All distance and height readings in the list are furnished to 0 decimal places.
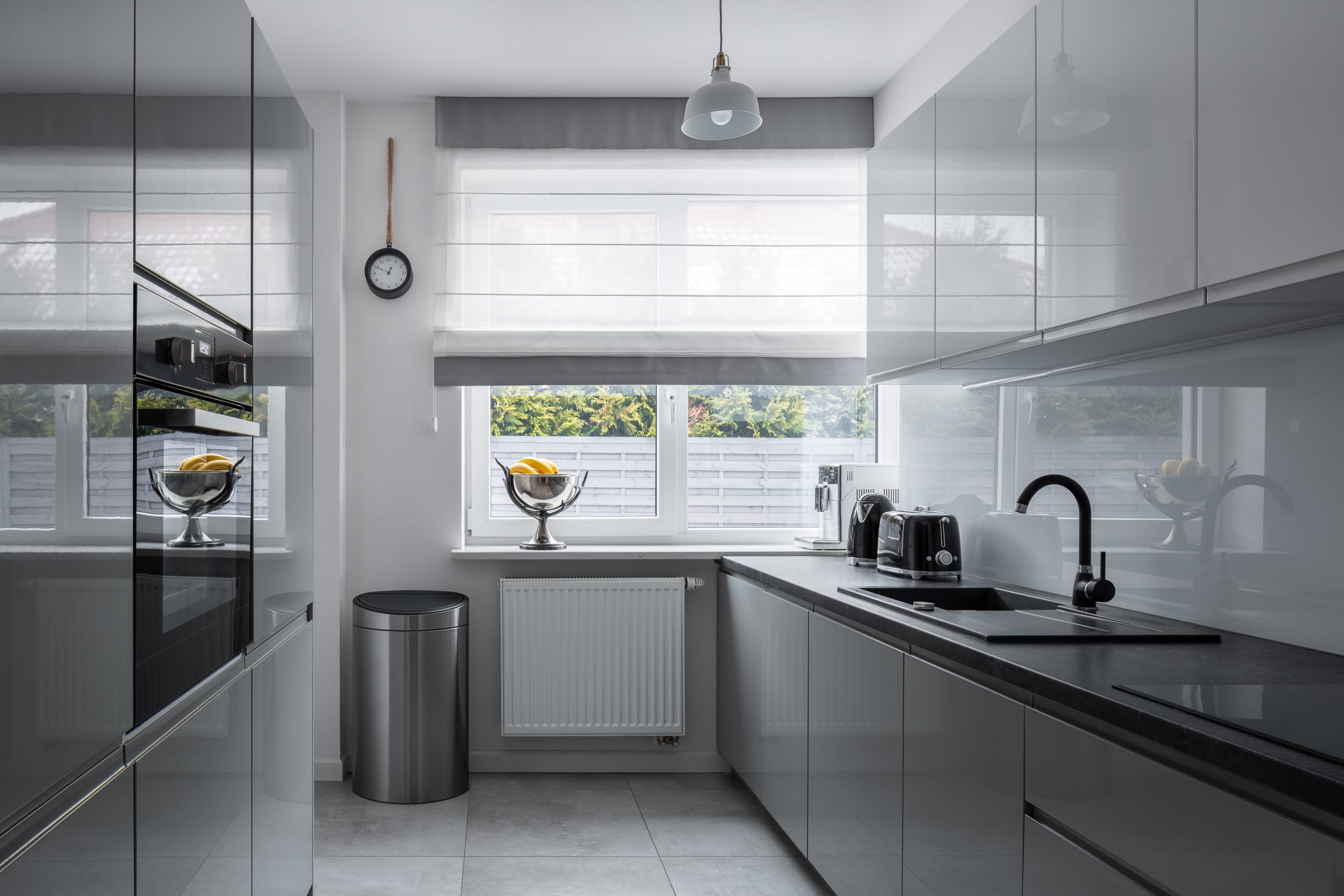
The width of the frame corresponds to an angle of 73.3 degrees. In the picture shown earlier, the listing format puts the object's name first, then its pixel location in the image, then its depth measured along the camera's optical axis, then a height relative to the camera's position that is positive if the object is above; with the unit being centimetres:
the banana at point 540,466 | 349 -8
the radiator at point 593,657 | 341 -80
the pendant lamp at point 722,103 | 249 +96
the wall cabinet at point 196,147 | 128 +48
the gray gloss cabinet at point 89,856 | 98 -49
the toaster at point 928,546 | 263 -29
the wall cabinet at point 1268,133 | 120 +45
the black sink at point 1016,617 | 171 -37
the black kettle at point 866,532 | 303 -28
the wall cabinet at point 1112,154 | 149 +54
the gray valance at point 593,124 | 349 +125
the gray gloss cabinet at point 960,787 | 152 -63
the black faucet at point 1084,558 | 203 -25
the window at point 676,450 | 367 -1
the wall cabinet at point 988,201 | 197 +59
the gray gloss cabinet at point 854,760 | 201 -76
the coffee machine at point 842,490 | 339 -16
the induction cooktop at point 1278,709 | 101 -33
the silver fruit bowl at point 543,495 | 345 -19
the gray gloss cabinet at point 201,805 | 131 -59
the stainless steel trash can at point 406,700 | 313 -89
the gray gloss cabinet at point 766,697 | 260 -81
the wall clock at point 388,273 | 347 +66
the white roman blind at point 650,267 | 351 +71
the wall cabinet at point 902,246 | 247 +59
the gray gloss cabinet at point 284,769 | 187 -73
